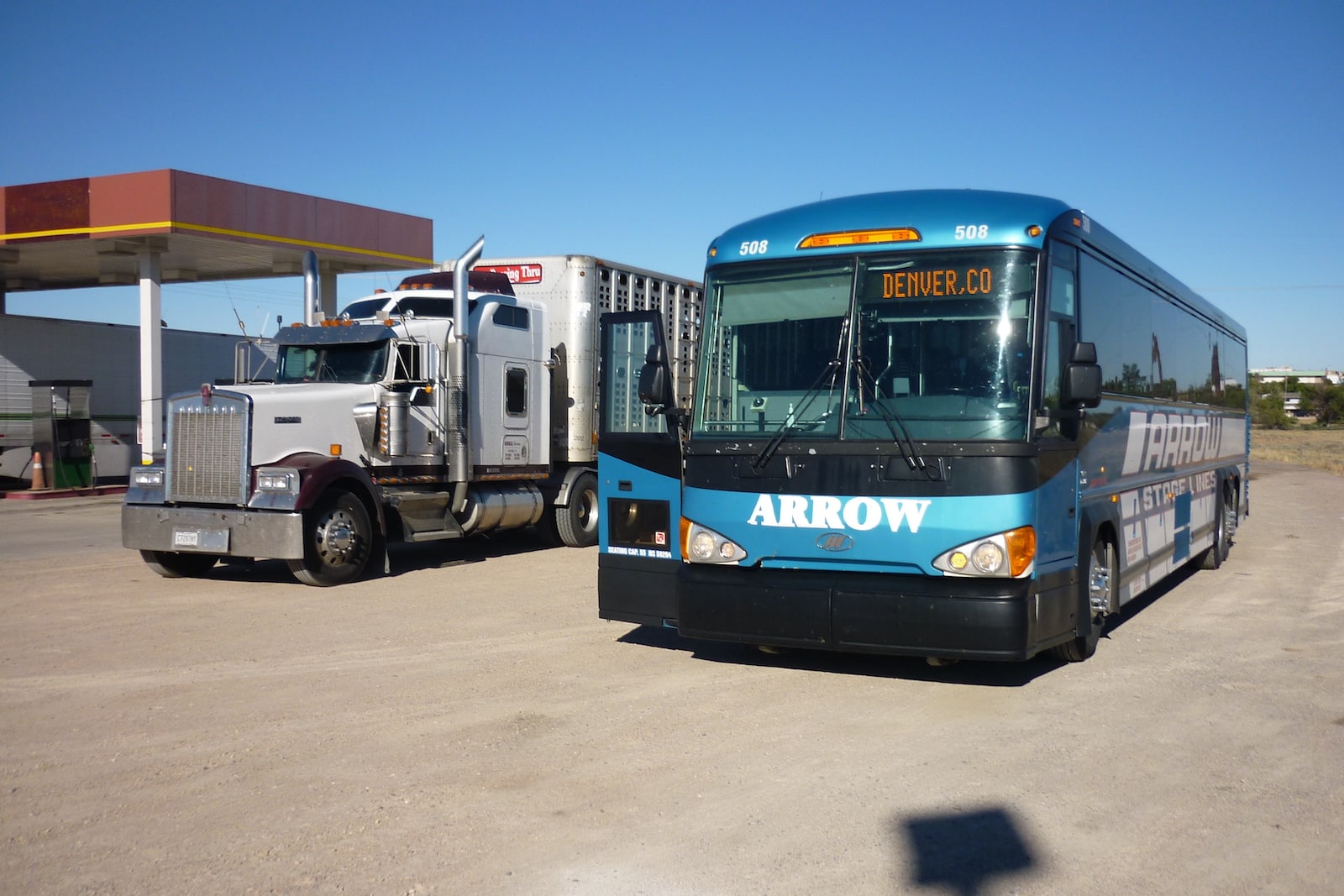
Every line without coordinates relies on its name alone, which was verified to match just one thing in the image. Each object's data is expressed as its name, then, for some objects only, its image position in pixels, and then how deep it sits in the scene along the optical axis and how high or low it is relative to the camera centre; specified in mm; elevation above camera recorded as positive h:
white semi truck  11742 -111
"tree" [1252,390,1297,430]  108562 +1116
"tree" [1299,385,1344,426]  116062 +2251
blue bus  6766 -116
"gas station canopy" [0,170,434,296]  21078 +3722
